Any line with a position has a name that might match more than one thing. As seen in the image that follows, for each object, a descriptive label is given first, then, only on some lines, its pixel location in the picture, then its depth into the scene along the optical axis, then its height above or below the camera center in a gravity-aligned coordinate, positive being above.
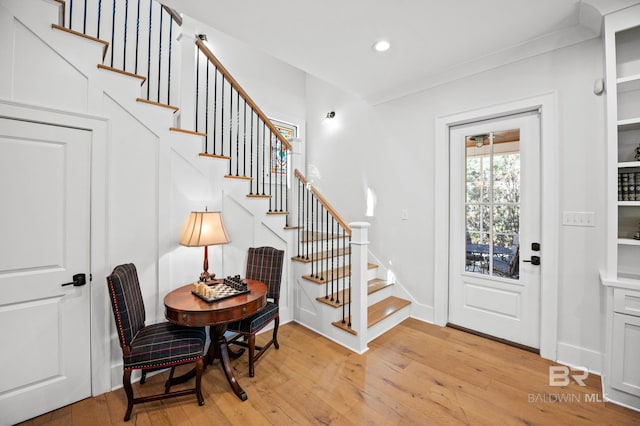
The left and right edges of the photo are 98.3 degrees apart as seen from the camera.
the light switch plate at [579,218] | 2.28 -0.02
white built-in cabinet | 1.87 +0.02
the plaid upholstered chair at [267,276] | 2.49 -0.63
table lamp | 2.19 -0.14
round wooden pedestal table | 1.89 -0.69
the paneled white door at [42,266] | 1.72 -0.36
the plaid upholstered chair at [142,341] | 1.76 -0.87
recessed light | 2.53 +1.57
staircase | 2.04 +0.40
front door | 2.64 -0.13
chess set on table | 2.07 -0.61
